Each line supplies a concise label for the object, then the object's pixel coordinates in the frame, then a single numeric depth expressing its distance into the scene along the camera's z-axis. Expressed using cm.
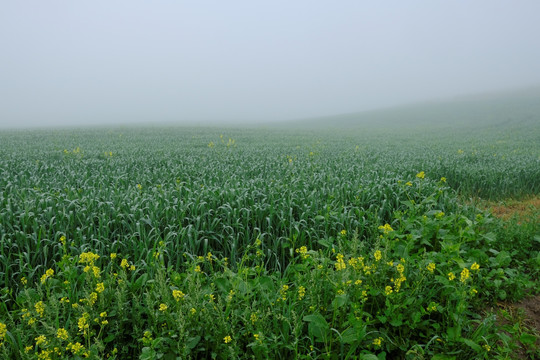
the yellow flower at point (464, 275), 282
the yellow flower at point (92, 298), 272
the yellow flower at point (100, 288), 278
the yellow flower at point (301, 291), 296
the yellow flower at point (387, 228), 368
